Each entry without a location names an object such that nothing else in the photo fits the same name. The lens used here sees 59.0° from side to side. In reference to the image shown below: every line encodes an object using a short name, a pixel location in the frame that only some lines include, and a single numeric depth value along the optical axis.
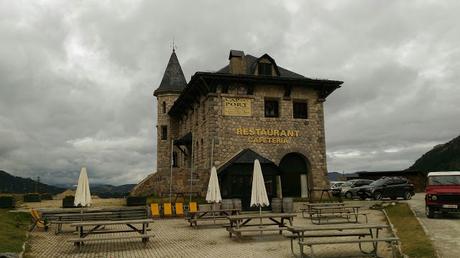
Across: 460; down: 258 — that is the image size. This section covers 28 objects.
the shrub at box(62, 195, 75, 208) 25.01
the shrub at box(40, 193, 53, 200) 38.34
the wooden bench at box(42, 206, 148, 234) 15.63
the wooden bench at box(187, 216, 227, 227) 15.53
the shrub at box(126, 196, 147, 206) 24.05
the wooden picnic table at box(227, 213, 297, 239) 12.42
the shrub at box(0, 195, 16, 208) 22.59
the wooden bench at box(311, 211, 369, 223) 16.36
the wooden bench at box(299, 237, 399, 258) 8.78
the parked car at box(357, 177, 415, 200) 26.91
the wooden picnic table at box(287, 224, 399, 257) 8.97
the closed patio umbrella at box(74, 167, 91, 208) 15.20
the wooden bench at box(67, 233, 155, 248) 11.18
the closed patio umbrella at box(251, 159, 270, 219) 15.47
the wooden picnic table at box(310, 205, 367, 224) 16.03
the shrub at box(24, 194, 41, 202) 33.50
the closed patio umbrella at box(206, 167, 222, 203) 17.58
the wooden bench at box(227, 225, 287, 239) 12.10
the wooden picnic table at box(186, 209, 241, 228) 15.73
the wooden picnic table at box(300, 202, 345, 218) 16.78
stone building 24.81
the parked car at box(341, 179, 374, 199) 30.19
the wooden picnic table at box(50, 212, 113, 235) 15.13
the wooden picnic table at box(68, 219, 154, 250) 11.26
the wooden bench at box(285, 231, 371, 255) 9.56
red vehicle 15.67
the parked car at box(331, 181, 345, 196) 28.69
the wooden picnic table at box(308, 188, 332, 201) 24.59
